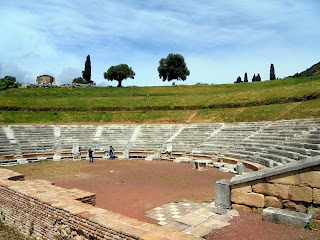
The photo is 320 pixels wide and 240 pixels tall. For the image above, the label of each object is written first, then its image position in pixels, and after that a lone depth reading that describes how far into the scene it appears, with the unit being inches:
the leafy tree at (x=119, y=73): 3152.1
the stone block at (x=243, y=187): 324.8
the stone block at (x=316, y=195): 275.0
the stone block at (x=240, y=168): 603.4
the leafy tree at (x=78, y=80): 3904.0
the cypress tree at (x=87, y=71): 3356.3
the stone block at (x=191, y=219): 306.3
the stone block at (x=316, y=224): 270.9
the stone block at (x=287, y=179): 289.9
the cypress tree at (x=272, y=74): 2984.7
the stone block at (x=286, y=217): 268.8
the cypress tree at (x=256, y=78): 3678.6
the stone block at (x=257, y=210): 314.1
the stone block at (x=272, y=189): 298.3
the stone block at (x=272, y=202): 302.9
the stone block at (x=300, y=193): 281.3
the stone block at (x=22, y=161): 926.4
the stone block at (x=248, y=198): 315.9
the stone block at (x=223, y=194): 338.3
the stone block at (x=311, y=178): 274.8
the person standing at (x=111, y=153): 999.0
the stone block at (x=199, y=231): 268.9
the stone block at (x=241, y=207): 326.7
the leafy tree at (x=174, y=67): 3164.4
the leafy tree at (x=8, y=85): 2931.1
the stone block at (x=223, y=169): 694.6
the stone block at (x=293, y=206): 287.6
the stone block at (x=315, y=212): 275.2
